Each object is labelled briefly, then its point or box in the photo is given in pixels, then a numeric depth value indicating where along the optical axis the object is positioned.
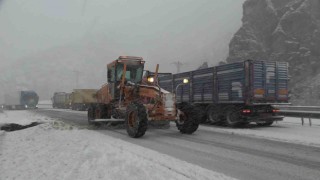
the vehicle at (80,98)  26.54
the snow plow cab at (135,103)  8.93
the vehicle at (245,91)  11.38
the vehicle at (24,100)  36.50
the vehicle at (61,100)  36.02
